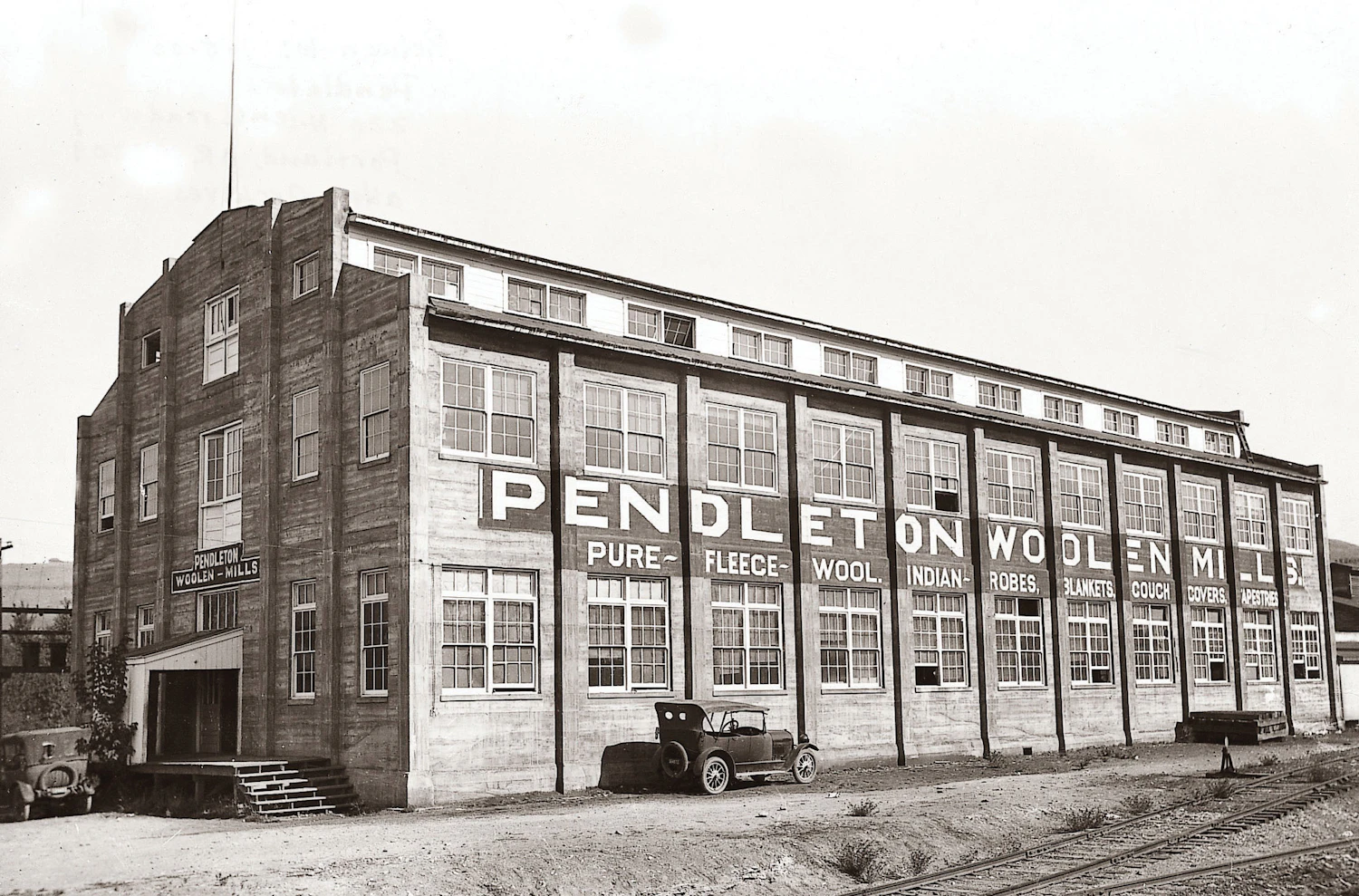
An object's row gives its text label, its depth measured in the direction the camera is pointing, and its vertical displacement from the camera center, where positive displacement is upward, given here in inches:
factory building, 927.7 +97.0
